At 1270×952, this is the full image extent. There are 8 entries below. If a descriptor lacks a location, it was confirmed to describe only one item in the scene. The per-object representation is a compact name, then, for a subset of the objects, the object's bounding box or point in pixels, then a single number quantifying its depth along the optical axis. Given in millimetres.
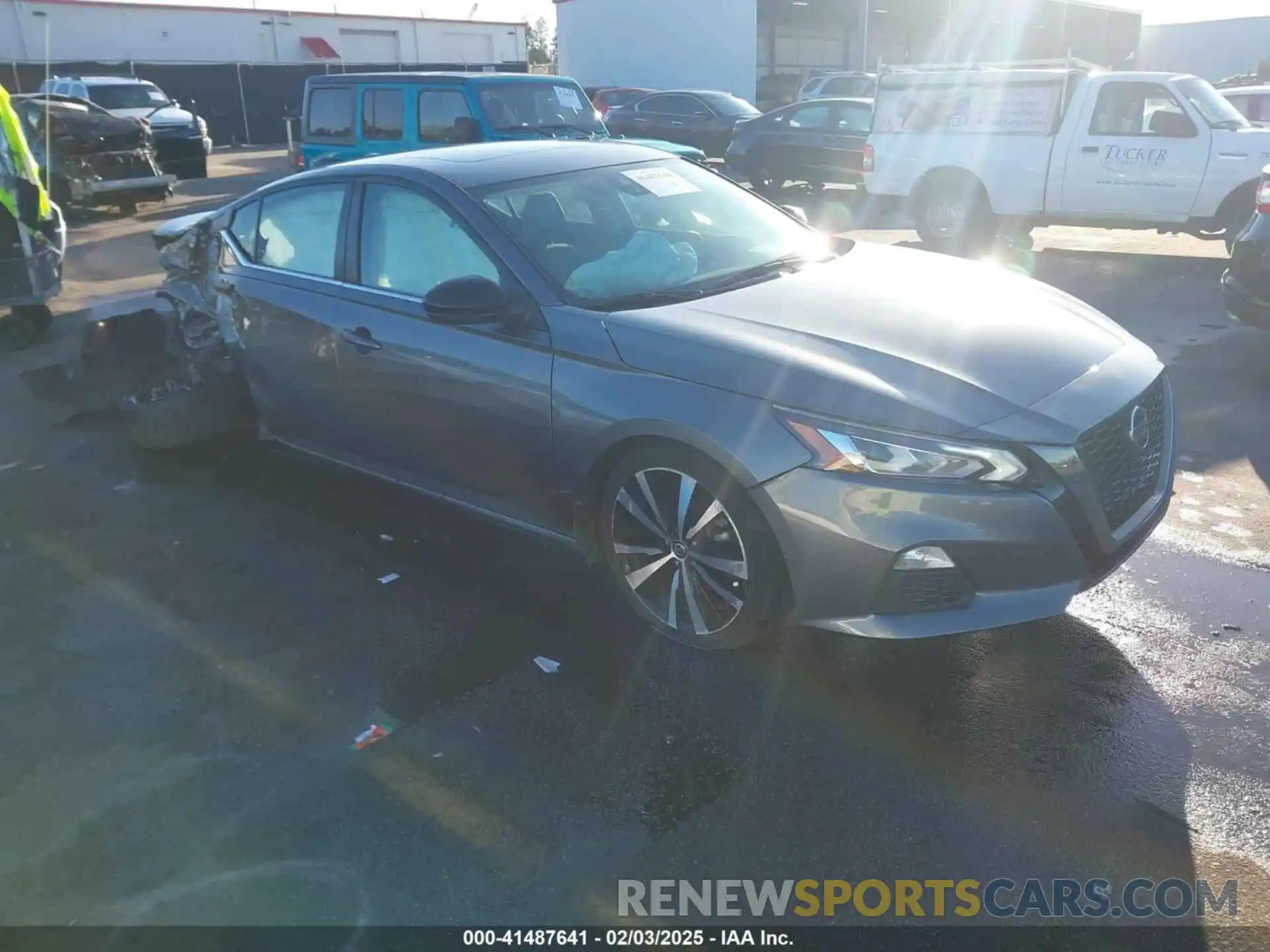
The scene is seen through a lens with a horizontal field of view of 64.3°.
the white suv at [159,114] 18391
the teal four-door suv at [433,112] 10719
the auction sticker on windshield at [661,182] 4488
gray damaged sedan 3020
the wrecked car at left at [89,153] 14039
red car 22344
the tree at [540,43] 70188
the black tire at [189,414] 5406
